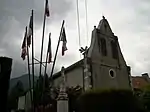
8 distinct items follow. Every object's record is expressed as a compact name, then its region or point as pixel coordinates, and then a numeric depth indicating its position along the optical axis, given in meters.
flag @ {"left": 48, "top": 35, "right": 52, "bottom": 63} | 9.93
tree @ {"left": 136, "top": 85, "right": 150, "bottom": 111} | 14.76
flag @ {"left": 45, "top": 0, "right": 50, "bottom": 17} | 9.85
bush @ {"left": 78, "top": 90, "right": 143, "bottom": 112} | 8.12
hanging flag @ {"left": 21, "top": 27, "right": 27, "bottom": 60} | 9.57
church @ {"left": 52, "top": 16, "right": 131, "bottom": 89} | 15.70
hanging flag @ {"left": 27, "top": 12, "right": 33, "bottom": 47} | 9.66
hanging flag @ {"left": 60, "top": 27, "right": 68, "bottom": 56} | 10.21
